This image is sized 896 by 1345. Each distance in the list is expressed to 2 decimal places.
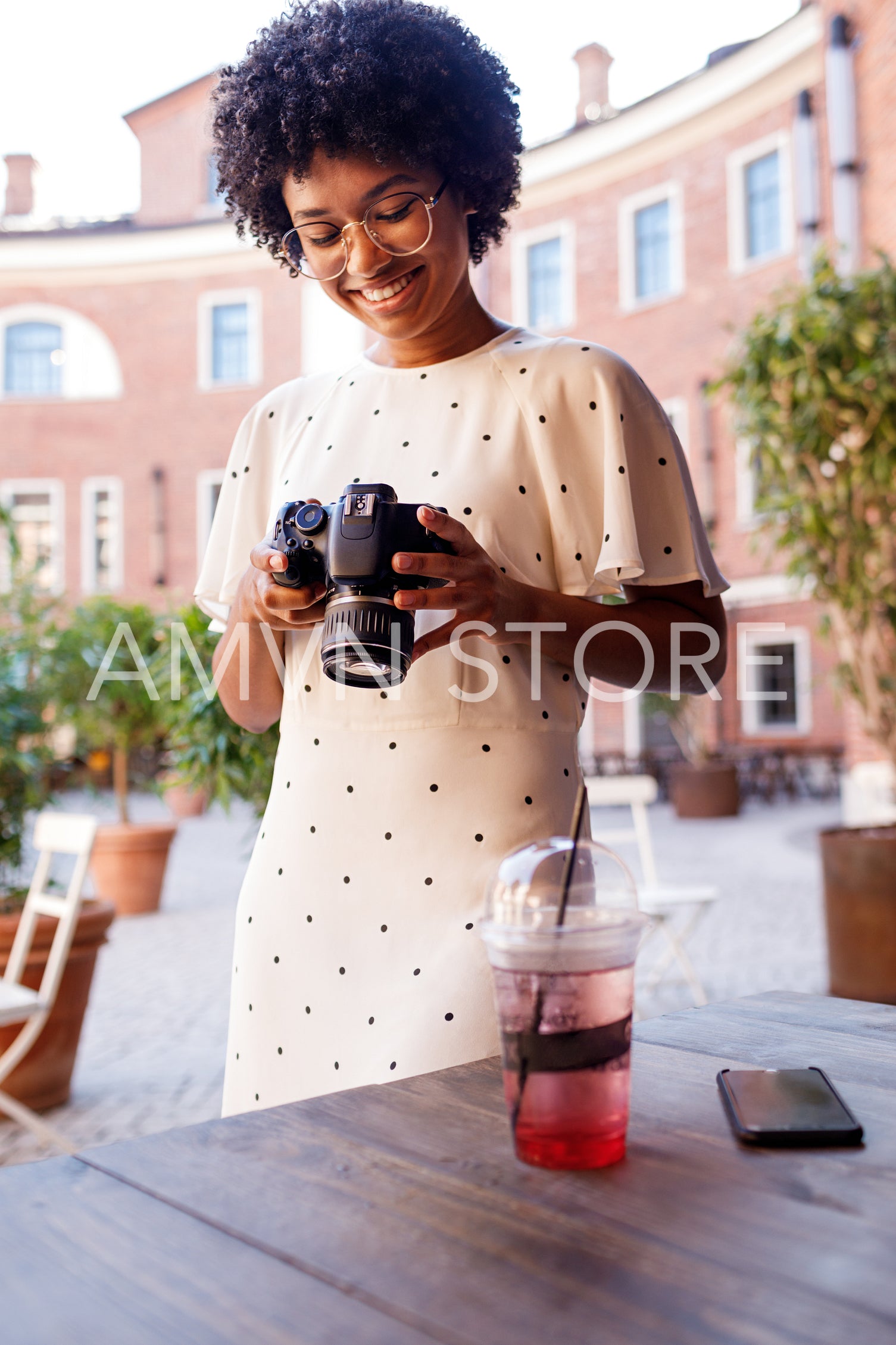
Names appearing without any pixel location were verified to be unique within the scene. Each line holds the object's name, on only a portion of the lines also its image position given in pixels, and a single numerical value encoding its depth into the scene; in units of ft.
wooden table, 1.62
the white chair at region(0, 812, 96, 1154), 10.55
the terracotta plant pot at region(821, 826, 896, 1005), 14.73
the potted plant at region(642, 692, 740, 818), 41.22
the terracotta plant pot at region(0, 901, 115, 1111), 13.02
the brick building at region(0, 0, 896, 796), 48.16
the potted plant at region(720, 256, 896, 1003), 15.70
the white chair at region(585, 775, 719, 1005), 15.60
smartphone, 2.23
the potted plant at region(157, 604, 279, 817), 10.27
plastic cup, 2.14
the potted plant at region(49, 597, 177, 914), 23.61
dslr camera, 3.27
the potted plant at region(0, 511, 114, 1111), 13.08
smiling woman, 3.85
